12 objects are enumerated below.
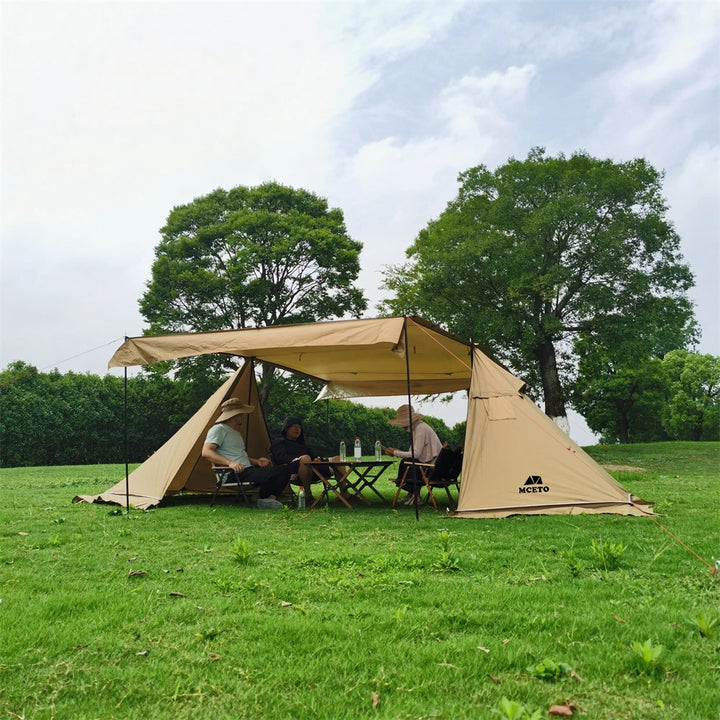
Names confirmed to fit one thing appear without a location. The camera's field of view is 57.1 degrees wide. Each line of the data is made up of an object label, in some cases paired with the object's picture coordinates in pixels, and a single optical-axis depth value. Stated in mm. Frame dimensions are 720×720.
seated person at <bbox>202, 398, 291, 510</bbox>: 8086
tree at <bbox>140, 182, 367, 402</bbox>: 21938
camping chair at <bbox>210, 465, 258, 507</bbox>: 7980
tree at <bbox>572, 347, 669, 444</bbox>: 30938
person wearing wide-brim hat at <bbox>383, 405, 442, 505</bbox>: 8578
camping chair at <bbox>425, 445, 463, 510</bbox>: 7742
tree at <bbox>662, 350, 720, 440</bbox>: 34156
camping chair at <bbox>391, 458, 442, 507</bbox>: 7574
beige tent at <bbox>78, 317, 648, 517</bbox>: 6805
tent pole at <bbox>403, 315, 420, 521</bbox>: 6398
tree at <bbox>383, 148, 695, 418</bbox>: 18734
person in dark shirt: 8445
